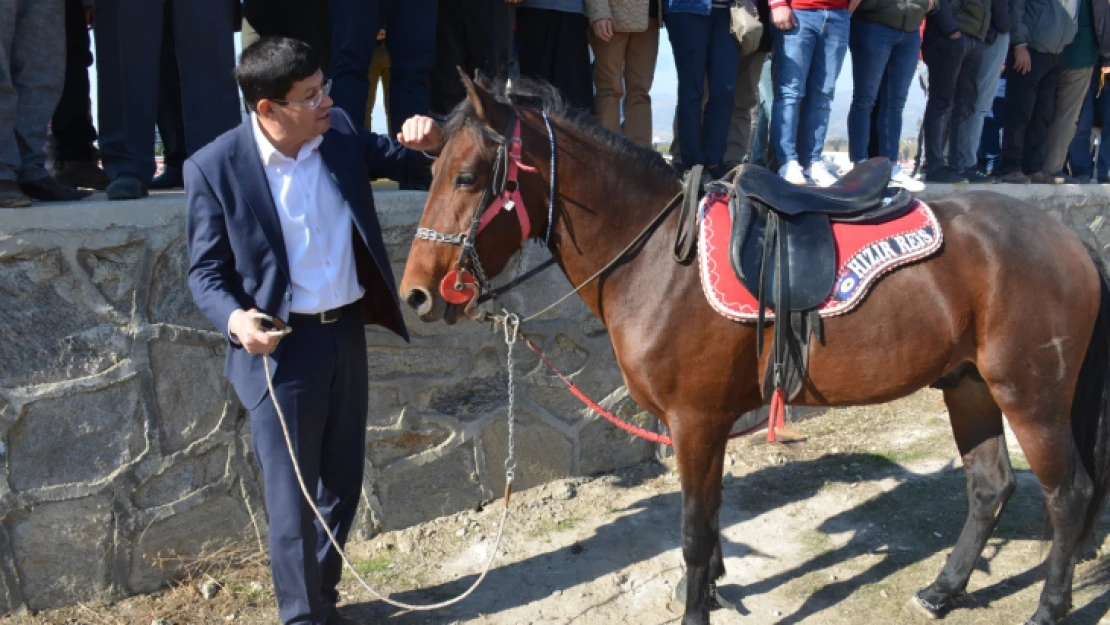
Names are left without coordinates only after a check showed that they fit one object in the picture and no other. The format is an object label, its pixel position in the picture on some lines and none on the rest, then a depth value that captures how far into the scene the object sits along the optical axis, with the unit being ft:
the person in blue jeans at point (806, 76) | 16.93
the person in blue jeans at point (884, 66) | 17.93
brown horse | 9.26
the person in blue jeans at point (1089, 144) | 24.79
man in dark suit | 8.48
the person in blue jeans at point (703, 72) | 16.28
